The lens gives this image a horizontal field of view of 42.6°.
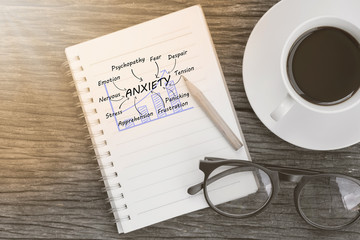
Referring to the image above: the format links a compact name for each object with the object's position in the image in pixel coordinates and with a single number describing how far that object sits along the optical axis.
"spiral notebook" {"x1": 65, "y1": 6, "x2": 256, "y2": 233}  0.83
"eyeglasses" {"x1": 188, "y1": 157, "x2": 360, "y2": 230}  0.82
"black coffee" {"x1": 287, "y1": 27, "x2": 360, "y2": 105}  0.78
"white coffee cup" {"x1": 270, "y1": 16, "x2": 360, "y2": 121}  0.71
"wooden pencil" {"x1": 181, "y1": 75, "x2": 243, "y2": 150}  0.83
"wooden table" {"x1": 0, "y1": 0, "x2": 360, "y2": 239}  0.84
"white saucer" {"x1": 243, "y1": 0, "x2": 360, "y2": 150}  0.76
